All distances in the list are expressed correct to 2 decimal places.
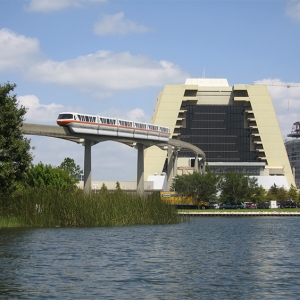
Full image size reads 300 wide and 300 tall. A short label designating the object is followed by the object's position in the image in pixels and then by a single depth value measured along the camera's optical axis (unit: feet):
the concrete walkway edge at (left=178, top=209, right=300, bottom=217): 367.86
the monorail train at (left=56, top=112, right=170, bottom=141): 323.76
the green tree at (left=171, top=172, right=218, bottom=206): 428.56
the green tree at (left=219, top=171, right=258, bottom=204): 433.48
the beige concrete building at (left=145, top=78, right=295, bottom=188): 626.64
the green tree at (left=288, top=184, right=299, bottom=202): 512.63
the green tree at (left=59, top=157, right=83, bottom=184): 494.59
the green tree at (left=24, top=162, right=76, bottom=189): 333.42
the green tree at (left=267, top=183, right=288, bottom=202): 508.24
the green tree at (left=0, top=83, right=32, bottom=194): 188.65
